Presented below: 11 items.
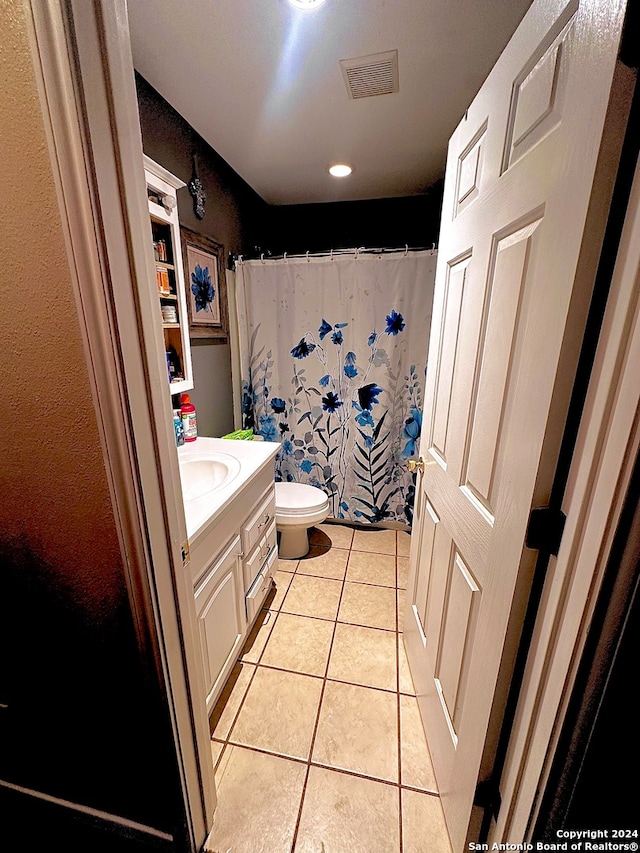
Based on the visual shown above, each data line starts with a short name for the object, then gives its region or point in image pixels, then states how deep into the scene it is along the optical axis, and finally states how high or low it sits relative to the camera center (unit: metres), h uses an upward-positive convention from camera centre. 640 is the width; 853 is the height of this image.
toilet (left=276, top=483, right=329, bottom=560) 1.99 -1.01
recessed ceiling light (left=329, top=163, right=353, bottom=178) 2.12 +0.99
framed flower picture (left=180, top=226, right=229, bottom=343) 1.77 +0.25
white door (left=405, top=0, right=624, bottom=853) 0.53 +0.01
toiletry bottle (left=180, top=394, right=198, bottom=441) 1.70 -0.41
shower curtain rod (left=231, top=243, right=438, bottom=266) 2.09 +0.49
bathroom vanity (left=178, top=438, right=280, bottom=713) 1.08 -0.73
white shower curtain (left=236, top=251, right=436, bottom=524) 2.20 -0.22
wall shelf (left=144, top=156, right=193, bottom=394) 1.40 +0.26
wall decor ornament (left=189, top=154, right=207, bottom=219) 1.74 +0.68
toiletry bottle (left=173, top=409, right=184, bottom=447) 1.67 -0.45
